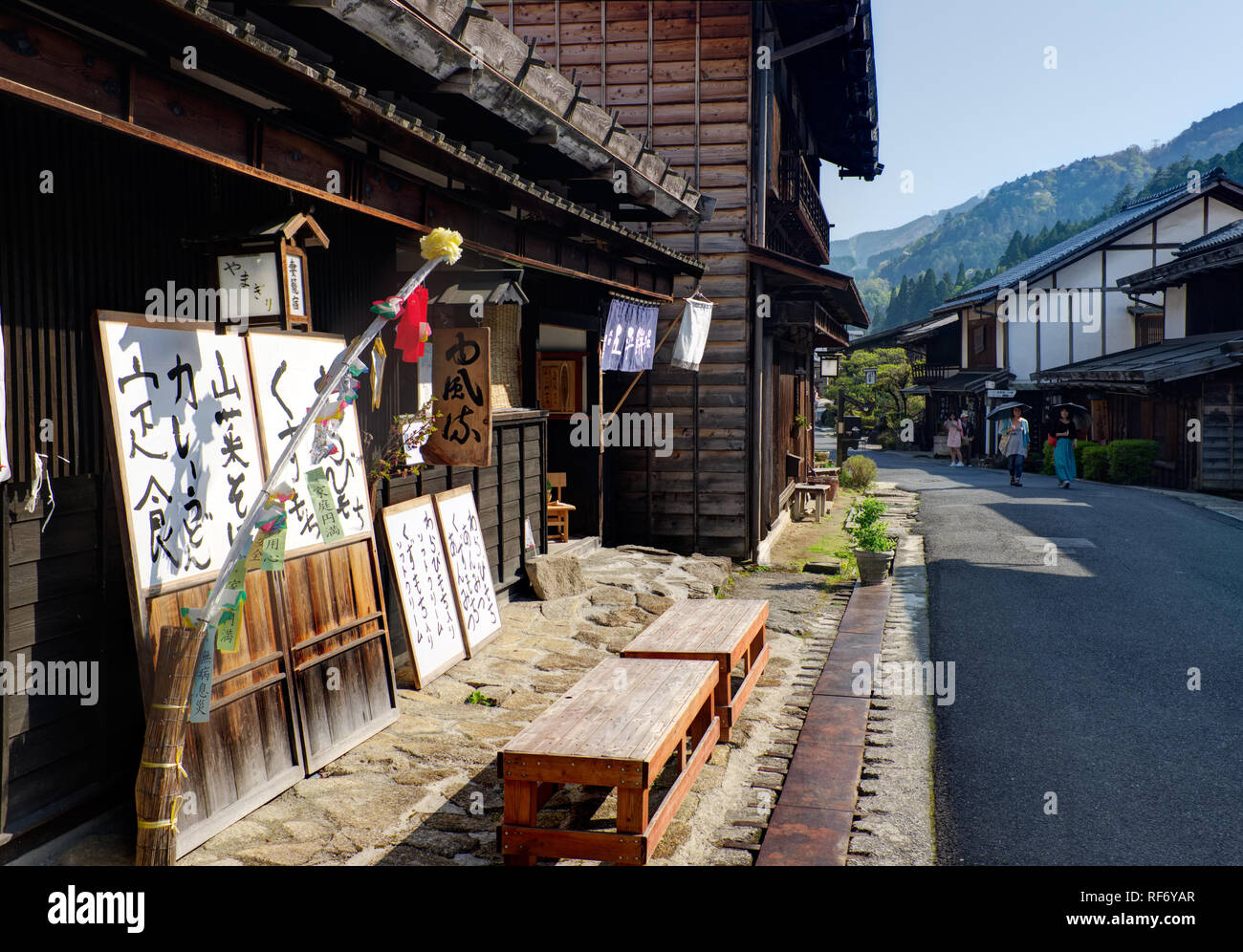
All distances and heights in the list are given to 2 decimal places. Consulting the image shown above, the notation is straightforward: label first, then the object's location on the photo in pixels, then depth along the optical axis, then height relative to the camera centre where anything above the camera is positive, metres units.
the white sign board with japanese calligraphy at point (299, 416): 6.08 +0.14
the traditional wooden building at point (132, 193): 4.29 +1.44
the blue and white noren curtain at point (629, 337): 13.03 +1.41
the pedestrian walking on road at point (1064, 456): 26.52 -0.71
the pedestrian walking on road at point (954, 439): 40.62 -0.30
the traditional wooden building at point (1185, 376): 25.84 +1.68
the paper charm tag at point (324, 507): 5.81 -0.46
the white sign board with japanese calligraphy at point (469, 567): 9.07 -1.31
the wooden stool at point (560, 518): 13.60 -1.21
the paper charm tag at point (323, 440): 6.03 -0.02
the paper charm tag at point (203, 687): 4.82 -1.29
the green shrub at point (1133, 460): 29.58 -0.94
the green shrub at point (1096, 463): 31.20 -1.08
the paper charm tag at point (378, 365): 5.66 +0.49
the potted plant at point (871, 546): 13.36 -1.64
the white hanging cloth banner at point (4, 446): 4.33 -0.03
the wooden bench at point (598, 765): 4.85 -1.73
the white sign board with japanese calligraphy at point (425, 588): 8.05 -1.36
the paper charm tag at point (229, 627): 4.98 -1.01
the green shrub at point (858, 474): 28.88 -1.28
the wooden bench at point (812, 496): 21.45 -1.46
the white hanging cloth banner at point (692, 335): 14.33 +1.52
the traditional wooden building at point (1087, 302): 38.44 +5.65
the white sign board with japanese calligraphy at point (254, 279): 5.61 +0.96
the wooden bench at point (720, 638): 7.30 -1.68
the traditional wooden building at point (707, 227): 15.19 +3.42
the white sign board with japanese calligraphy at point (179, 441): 5.00 -0.02
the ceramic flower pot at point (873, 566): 13.33 -1.91
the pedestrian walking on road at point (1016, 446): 27.92 -0.45
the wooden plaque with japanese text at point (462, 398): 8.78 +0.36
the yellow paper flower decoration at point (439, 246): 6.16 +1.25
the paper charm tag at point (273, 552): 5.20 -0.64
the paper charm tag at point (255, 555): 5.74 -0.73
